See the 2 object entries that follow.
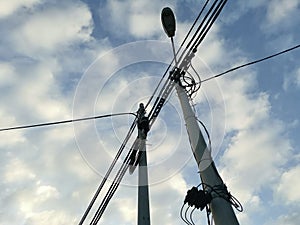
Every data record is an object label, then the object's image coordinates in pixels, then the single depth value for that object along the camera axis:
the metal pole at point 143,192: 6.87
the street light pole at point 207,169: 4.92
